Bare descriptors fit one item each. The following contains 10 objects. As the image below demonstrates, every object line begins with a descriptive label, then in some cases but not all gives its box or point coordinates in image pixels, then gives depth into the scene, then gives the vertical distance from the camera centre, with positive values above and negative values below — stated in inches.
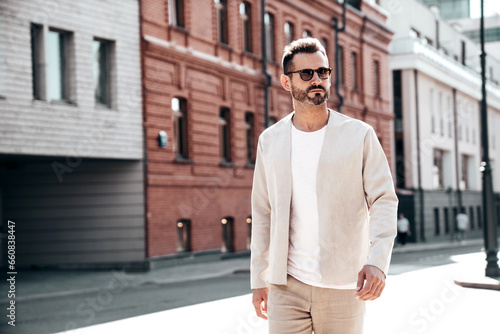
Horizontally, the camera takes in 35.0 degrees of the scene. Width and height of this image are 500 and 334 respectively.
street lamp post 644.1 -45.2
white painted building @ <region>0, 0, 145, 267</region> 684.1 +39.1
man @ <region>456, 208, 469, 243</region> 1617.9 -118.8
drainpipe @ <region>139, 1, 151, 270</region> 820.0 +20.2
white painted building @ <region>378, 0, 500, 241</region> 1657.2 +107.5
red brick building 848.9 +78.1
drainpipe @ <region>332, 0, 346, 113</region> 1311.5 +182.4
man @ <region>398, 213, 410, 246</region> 1398.9 -111.1
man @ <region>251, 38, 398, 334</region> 143.0 -7.5
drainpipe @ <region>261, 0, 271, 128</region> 1082.7 +144.1
